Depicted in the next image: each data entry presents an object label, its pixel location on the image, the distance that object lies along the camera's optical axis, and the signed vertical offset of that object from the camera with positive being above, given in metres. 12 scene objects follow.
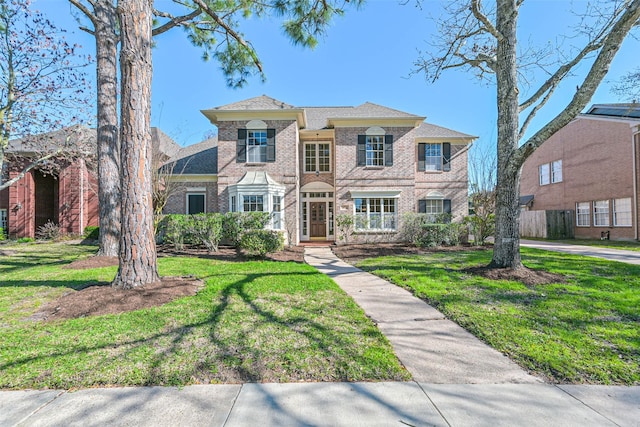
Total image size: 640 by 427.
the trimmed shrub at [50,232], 16.81 -0.47
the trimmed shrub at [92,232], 16.15 -0.48
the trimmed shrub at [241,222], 10.51 -0.03
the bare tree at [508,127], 6.68 +2.21
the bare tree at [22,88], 10.59 +5.19
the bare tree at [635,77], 8.97 +4.29
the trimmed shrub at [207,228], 11.24 -0.24
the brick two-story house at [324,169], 13.88 +2.62
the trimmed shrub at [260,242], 9.62 -0.68
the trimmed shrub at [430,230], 12.96 -0.53
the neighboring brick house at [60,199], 17.16 +1.49
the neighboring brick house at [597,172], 15.57 +2.78
